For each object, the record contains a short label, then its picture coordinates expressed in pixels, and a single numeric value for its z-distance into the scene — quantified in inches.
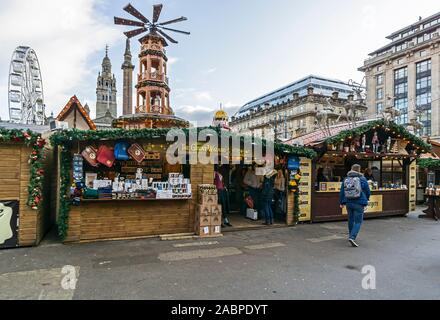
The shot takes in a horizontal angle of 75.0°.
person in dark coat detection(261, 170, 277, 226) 381.7
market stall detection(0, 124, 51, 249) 261.7
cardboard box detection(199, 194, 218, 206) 318.7
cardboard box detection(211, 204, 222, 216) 320.8
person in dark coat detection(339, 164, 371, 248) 284.2
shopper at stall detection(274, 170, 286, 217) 401.7
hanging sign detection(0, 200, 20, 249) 260.3
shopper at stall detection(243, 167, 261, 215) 425.1
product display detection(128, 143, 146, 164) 311.3
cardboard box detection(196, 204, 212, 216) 316.2
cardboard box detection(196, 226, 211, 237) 314.0
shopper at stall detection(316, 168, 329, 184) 482.0
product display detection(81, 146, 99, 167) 291.6
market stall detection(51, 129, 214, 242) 284.0
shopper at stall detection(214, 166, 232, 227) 370.9
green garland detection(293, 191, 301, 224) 391.5
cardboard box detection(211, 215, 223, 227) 320.2
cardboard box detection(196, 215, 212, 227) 315.2
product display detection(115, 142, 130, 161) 305.3
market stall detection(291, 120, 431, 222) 413.4
